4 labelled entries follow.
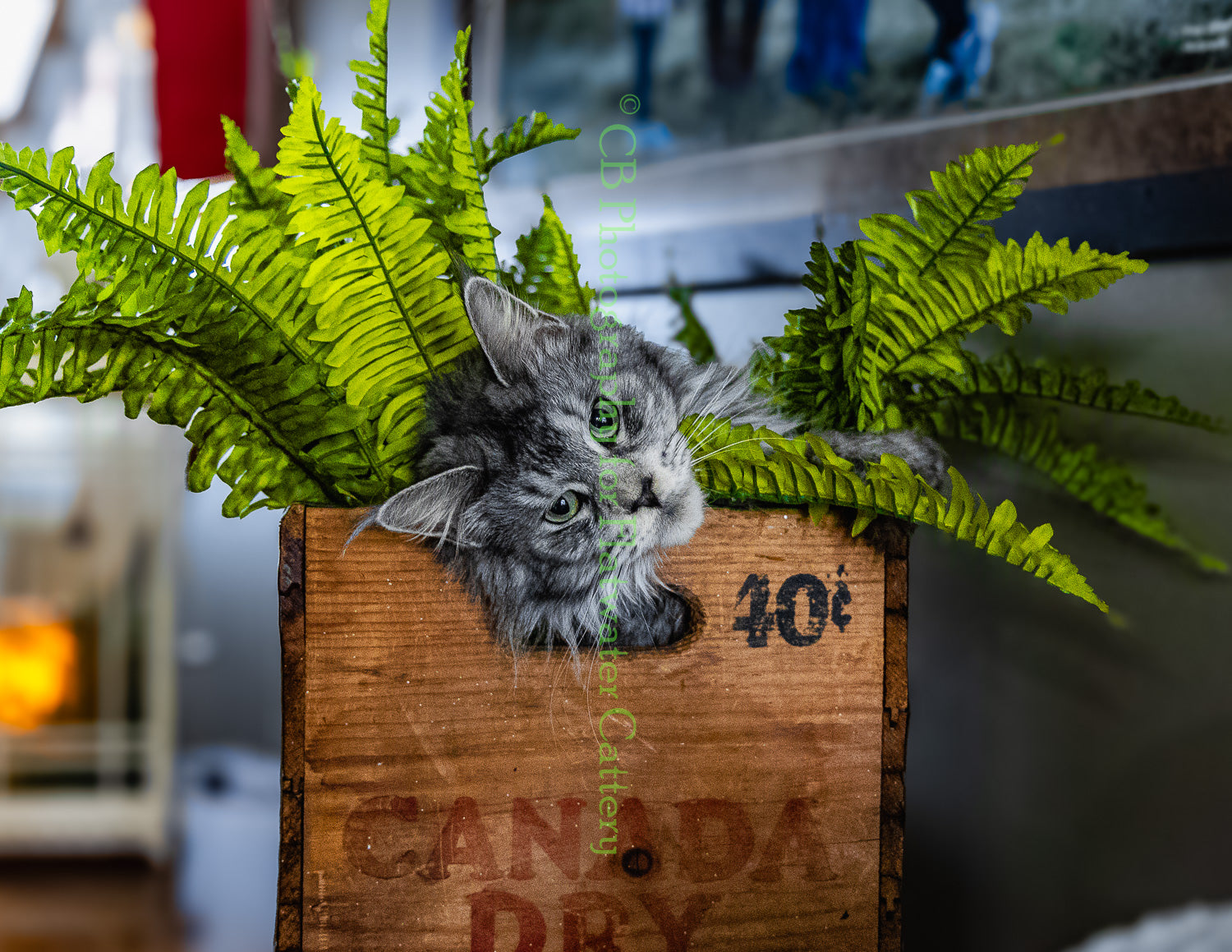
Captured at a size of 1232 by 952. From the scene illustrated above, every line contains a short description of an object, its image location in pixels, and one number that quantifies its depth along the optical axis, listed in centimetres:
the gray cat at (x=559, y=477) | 72
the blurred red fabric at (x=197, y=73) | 131
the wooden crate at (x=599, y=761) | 68
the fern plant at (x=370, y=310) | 64
